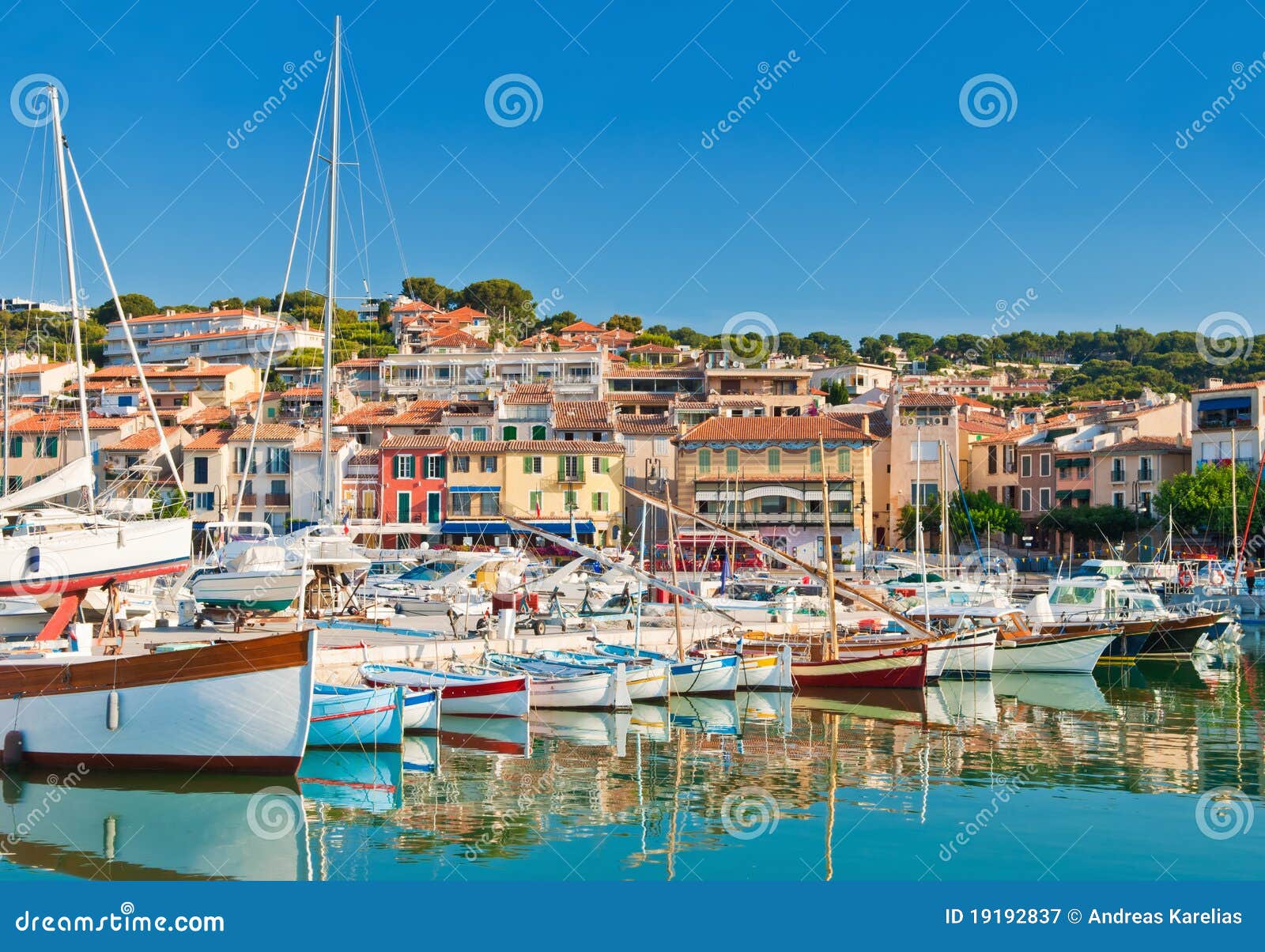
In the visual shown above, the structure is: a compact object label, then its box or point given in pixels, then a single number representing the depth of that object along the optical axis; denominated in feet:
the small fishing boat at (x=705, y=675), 102.12
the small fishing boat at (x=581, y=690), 93.97
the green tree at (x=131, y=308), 467.52
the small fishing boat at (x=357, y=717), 76.69
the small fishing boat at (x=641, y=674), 97.71
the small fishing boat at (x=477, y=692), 88.53
